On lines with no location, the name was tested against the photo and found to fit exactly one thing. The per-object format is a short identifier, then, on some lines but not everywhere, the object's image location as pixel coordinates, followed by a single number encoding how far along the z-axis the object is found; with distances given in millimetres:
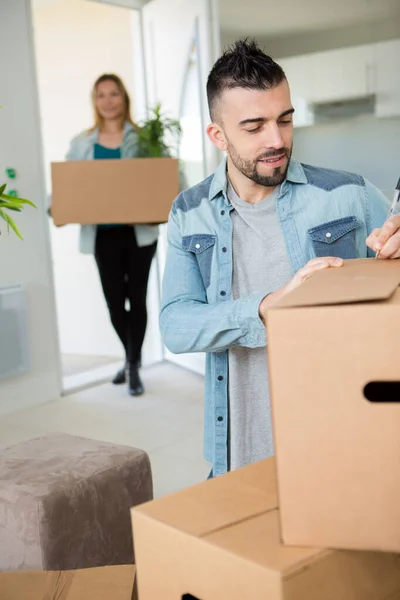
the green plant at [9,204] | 1866
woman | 3740
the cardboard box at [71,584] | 1248
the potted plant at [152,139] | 3711
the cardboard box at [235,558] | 699
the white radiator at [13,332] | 3697
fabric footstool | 1626
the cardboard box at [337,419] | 674
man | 1336
